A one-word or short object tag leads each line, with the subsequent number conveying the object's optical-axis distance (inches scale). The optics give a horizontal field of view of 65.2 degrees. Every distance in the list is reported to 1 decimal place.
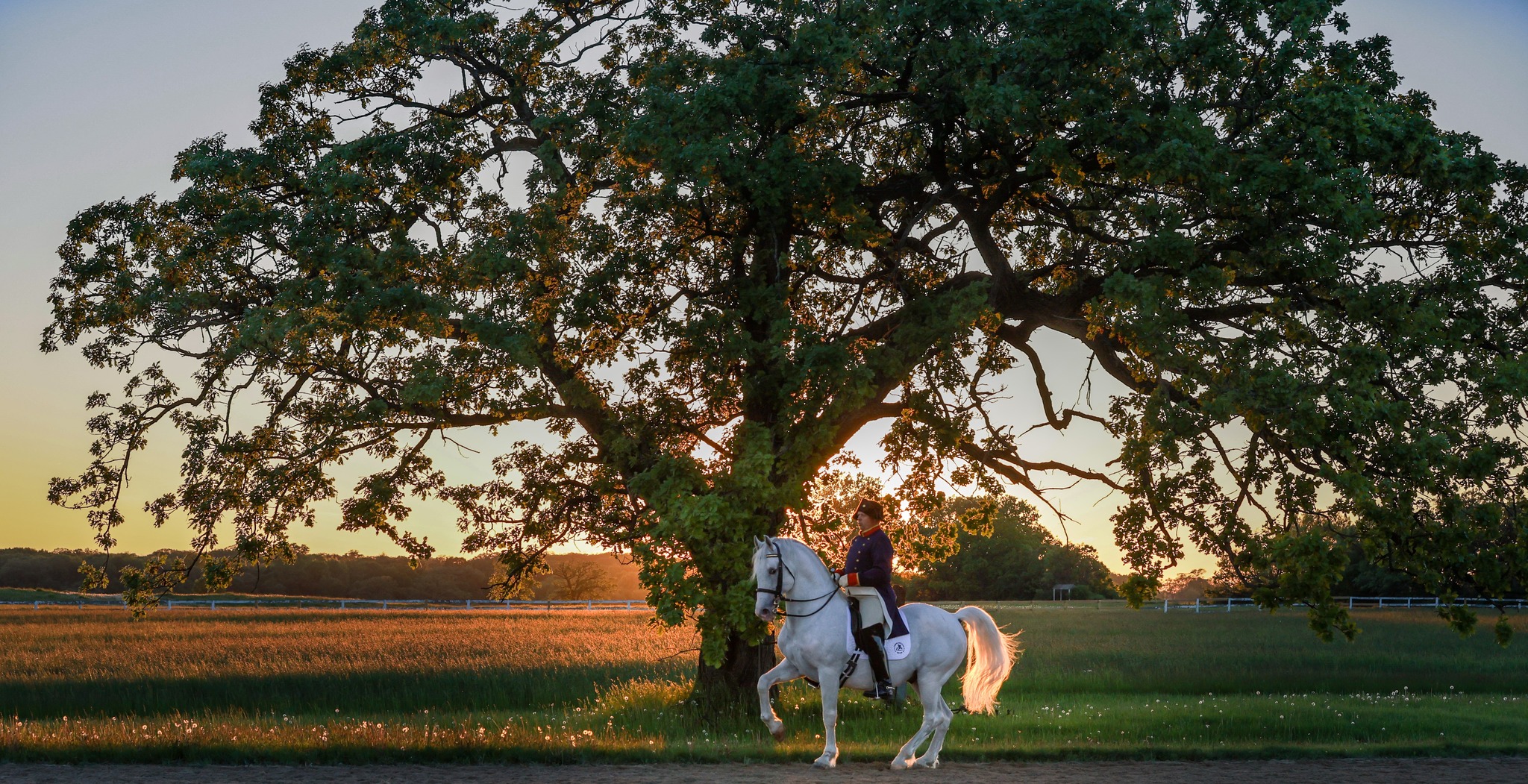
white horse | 508.1
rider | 517.0
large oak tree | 601.9
